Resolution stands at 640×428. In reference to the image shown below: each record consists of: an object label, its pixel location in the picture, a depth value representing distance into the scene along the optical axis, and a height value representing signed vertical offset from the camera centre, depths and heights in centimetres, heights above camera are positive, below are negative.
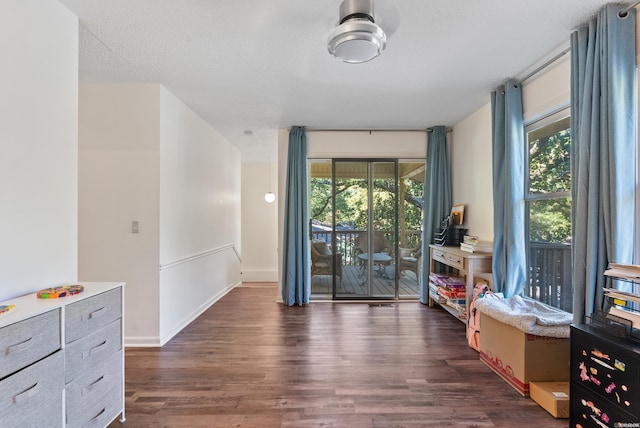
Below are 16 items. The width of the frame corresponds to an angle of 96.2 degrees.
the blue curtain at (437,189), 423 +37
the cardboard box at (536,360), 206 -105
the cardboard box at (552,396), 184 -121
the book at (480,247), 315 -37
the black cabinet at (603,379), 139 -87
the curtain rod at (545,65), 229 +130
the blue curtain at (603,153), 177 +40
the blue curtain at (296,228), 423 -22
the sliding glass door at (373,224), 450 -16
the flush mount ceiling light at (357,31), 168 +109
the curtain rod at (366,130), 443 +129
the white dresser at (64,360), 118 -71
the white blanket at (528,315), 203 -78
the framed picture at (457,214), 392 +0
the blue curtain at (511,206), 280 +8
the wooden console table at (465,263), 311 -56
